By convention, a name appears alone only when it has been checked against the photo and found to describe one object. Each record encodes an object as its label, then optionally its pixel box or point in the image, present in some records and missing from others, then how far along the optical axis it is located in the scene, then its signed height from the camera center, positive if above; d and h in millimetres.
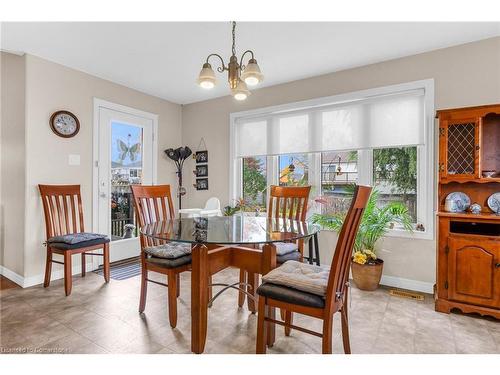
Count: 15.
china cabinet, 2221 -255
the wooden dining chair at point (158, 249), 2066 -494
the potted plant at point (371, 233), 2836 -467
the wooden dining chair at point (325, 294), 1433 -567
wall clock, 3107 +704
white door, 3623 +247
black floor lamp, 4422 +464
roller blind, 2910 +712
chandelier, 1860 +739
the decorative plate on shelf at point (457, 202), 2498 -124
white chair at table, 3929 -322
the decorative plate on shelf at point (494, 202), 2415 -120
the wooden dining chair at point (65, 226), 2695 -431
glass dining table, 1664 -361
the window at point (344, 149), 2871 +455
